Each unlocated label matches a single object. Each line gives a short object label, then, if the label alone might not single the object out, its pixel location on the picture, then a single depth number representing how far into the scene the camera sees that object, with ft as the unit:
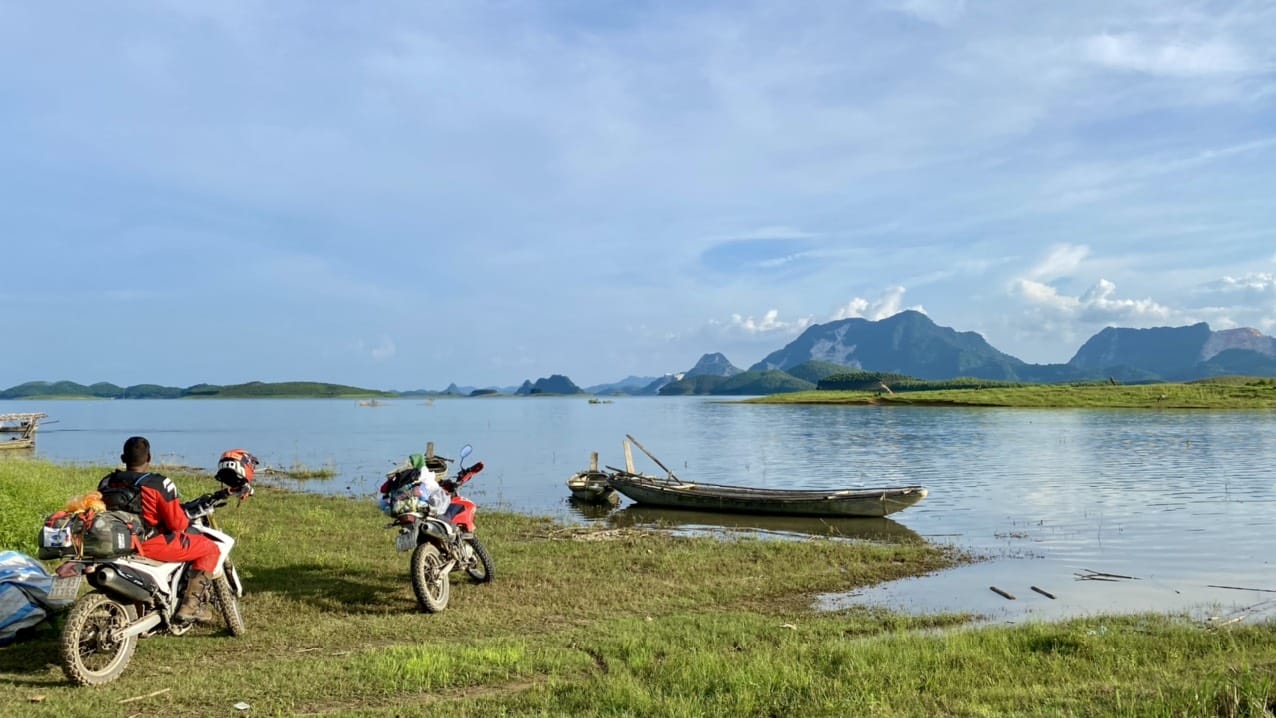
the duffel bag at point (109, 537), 24.72
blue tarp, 28.66
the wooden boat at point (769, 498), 82.58
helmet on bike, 29.37
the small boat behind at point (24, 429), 193.88
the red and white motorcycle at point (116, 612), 24.11
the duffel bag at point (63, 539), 25.35
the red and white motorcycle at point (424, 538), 35.00
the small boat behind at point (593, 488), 99.96
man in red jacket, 26.71
